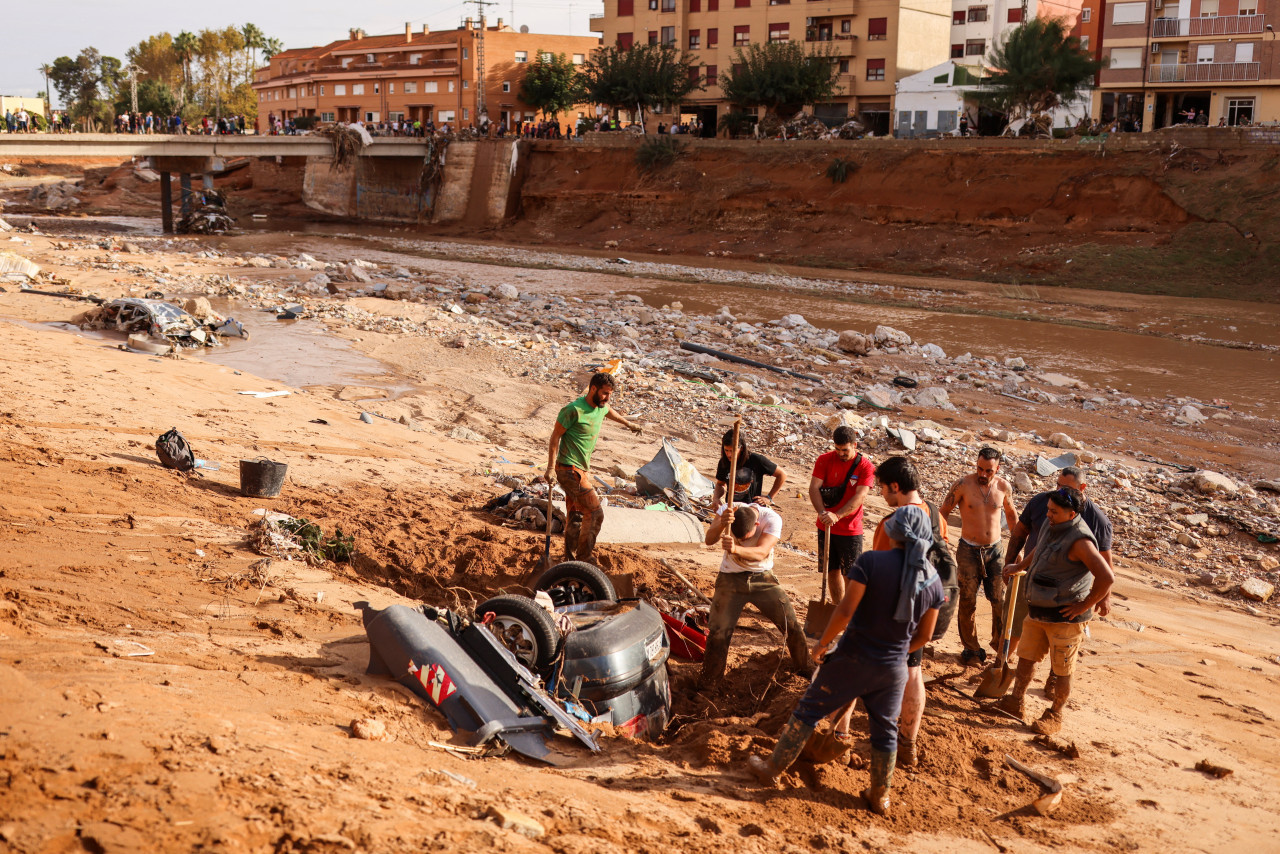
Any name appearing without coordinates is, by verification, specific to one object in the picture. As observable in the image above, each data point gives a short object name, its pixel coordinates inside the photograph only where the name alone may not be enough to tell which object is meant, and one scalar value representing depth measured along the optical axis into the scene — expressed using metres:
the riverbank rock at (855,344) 20.19
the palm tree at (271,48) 100.19
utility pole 62.06
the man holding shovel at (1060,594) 5.68
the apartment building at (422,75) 71.12
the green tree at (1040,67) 39.03
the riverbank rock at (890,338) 21.25
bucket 8.27
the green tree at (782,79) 47.38
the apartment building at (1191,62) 41.59
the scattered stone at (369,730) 4.37
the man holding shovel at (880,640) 4.45
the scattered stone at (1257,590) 9.05
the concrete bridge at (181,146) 38.38
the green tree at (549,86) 66.25
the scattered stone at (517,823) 3.73
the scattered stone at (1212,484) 11.82
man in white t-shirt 5.81
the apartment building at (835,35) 51.72
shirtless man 6.80
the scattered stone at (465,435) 12.26
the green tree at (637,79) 51.16
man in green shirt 7.43
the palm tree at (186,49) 93.38
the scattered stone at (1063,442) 13.71
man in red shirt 6.76
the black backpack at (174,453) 8.65
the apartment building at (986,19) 52.16
